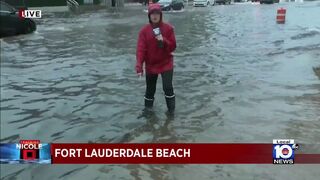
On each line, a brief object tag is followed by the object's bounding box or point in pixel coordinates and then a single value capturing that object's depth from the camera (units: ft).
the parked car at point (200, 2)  209.37
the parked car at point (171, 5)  170.01
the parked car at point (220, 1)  245.65
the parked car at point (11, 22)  73.10
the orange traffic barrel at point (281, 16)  99.04
